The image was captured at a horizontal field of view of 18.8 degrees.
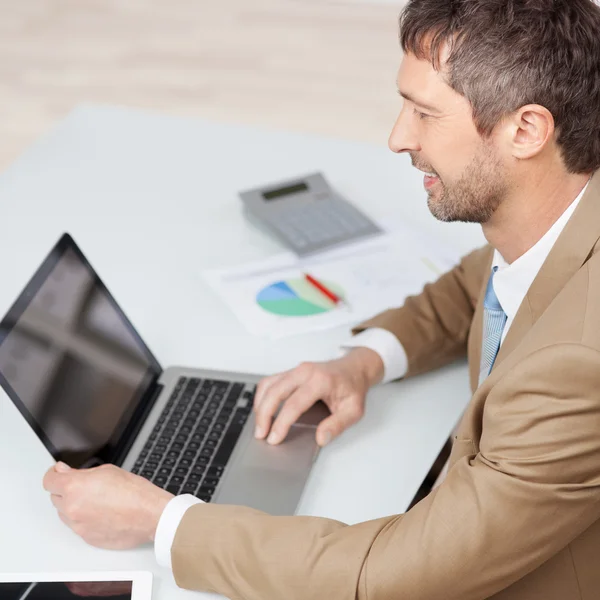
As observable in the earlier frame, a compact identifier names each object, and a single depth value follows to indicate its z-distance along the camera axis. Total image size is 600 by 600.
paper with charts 2.50
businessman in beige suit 1.97
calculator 2.65
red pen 2.53
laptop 2.15
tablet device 2.02
